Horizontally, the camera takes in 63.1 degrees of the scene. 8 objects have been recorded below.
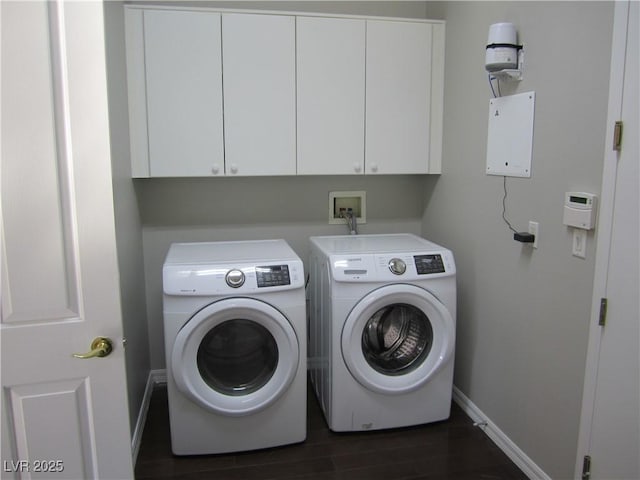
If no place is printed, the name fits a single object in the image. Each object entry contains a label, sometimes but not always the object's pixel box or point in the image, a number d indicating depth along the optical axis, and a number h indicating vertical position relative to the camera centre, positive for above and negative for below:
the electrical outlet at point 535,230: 2.16 -0.27
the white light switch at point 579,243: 1.89 -0.28
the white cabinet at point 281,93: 2.59 +0.37
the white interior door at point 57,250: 1.30 -0.22
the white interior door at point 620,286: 1.66 -0.40
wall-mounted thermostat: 1.83 -0.16
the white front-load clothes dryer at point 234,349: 2.25 -0.84
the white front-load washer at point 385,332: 2.44 -0.82
